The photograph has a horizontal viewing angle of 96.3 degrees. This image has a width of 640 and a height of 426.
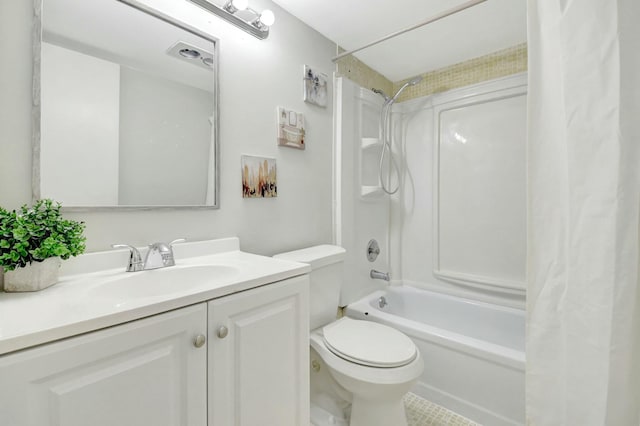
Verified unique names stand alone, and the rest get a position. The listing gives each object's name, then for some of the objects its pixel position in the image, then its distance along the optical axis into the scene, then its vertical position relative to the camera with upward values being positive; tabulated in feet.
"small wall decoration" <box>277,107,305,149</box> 5.26 +1.59
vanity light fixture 4.09 +3.00
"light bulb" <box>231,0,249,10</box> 4.17 +3.03
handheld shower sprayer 7.68 +2.07
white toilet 4.02 -2.11
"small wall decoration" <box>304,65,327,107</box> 5.76 +2.60
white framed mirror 3.06 +1.27
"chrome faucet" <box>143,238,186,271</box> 3.45 -0.55
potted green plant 2.42 -0.30
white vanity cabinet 1.81 -1.25
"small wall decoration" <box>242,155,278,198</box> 4.76 +0.60
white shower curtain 2.33 +0.01
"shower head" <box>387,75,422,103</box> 7.11 +3.29
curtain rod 4.53 +3.25
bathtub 4.79 -2.74
